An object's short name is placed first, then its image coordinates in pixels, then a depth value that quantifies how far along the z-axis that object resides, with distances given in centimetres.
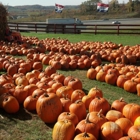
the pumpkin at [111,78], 652
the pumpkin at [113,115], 385
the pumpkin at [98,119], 359
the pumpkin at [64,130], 335
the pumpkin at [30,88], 512
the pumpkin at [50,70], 689
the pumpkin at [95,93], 477
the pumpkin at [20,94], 495
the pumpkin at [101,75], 683
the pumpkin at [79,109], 409
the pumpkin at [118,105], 427
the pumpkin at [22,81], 568
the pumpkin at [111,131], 335
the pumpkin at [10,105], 453
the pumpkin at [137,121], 369
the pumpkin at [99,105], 423
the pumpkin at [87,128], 341
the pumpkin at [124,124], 355
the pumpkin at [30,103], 464
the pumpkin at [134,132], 320
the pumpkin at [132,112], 398
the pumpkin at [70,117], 374
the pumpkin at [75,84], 561
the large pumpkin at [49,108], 416
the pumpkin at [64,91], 492
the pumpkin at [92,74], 706
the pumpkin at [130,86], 589
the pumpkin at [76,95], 477
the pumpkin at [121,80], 629
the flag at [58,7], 4408
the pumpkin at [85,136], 307
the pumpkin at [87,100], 457
